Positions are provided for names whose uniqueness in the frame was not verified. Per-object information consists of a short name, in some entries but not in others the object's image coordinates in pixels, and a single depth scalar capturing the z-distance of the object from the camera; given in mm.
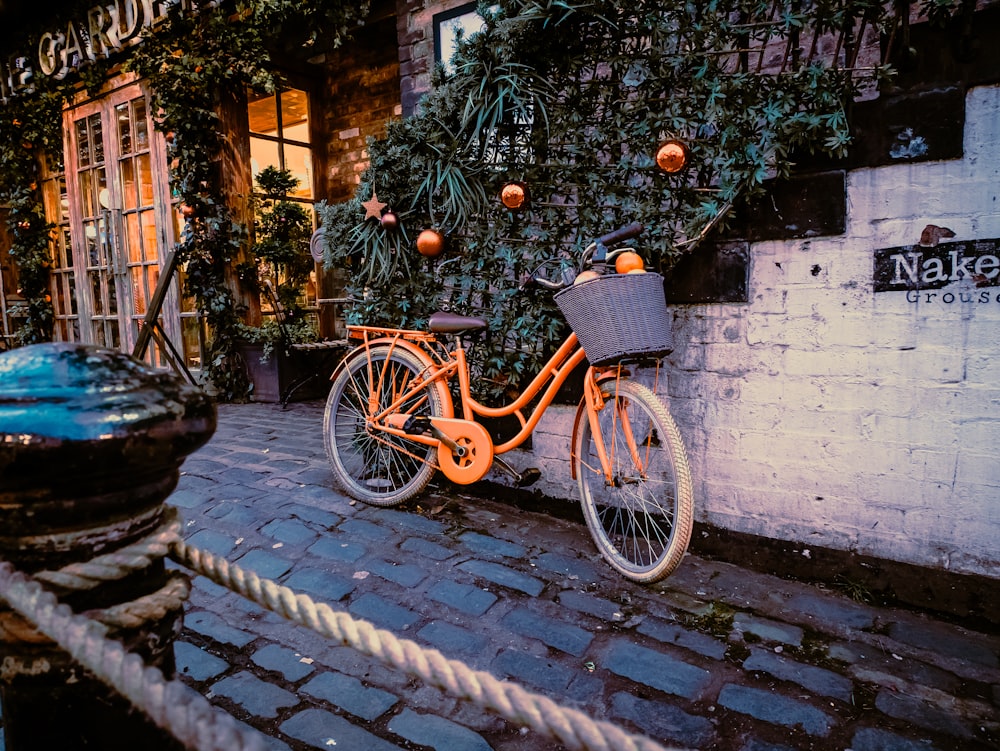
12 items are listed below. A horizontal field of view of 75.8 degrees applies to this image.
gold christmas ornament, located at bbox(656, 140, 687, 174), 2617
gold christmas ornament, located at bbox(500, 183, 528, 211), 3061
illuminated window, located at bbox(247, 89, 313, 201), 7051
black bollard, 812
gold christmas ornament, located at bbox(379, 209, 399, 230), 3434
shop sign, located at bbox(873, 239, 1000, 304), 2227
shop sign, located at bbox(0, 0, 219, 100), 6250
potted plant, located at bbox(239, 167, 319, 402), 6180
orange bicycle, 2365
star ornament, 3465
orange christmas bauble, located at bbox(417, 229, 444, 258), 3316
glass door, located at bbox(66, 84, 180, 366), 6719
